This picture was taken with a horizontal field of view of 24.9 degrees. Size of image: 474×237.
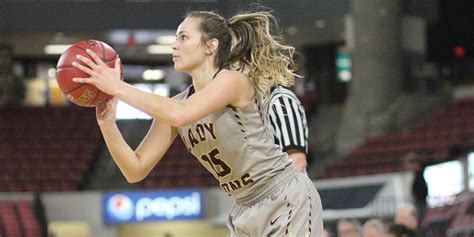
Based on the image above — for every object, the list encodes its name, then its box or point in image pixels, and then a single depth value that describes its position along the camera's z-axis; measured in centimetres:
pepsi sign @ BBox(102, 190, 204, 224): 2036
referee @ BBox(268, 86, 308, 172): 635
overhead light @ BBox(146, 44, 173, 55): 2878
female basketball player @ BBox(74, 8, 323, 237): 478
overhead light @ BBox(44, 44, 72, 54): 2830
